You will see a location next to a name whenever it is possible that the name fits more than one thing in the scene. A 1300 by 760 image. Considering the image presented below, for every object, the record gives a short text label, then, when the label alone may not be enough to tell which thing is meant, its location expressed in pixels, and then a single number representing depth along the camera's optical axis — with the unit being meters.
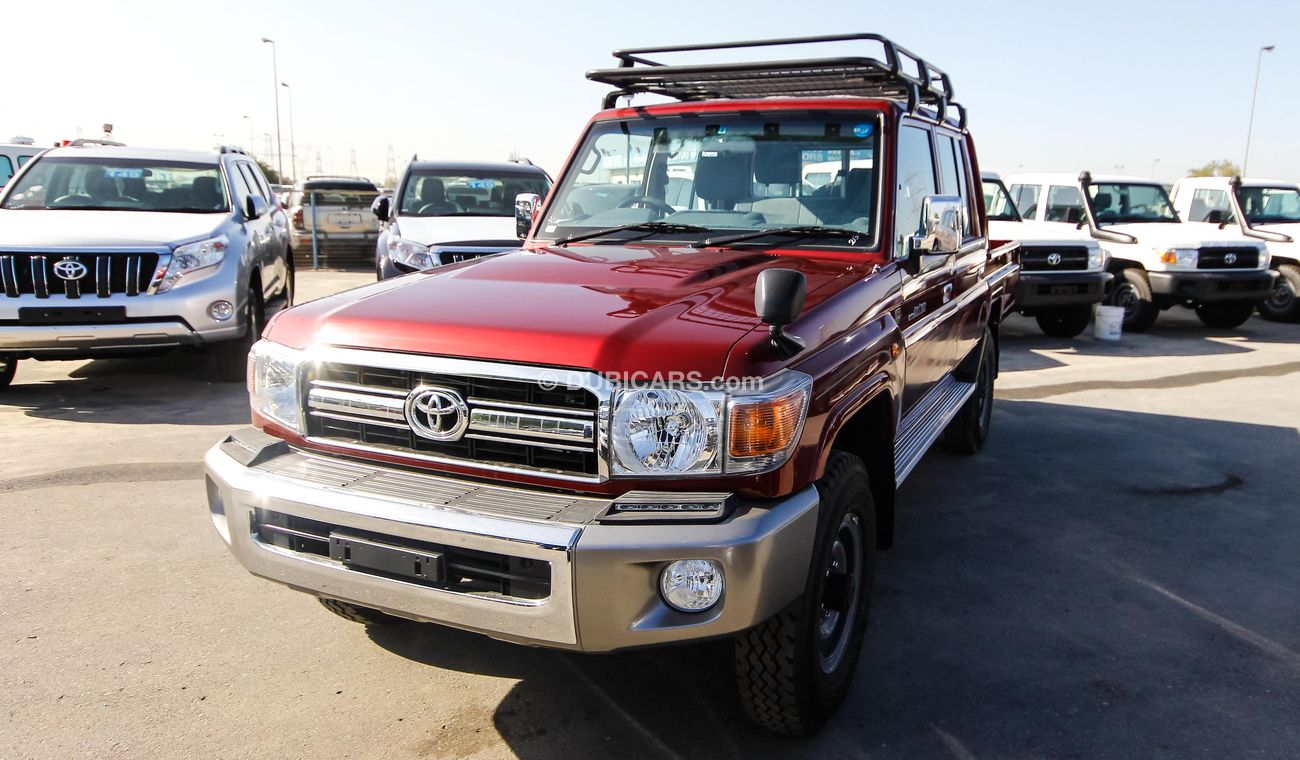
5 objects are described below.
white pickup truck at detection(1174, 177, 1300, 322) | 12.95
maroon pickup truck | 2.32
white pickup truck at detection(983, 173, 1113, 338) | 10.73
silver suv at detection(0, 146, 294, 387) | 6.34
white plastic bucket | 11.16
